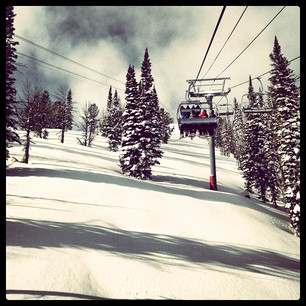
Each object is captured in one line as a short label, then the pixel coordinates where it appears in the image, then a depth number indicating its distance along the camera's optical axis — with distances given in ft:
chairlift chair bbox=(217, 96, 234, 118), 46.60
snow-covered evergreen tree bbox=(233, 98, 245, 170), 282.79
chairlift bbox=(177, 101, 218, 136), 44.78
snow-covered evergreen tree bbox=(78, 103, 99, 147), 163.94
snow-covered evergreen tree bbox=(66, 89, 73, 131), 147.02
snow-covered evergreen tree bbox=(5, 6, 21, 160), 55.31
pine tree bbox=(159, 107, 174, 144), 248.11
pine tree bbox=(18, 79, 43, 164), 78.48
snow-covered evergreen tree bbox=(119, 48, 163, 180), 93.86
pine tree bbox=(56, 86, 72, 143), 138.90
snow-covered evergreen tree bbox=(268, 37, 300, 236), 54.70
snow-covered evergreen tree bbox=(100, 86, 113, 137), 184.29
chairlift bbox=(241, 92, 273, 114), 44.57
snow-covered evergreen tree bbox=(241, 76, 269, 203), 105.29
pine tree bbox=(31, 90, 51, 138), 82.94
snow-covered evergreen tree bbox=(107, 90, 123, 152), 178.09
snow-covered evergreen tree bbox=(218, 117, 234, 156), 282.77
